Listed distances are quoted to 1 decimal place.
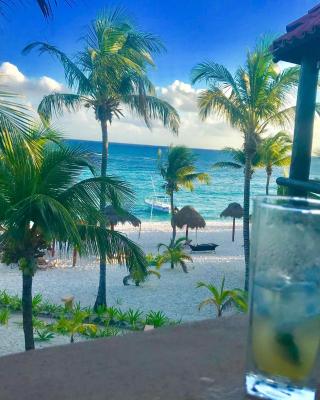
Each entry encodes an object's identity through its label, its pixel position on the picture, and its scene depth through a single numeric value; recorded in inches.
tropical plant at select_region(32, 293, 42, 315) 422.5
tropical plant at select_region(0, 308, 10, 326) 378.4
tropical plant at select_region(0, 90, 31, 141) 211.6
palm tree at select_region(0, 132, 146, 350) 237.8
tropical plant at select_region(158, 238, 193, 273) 628.7
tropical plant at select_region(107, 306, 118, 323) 398.3
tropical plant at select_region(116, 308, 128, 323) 397.1
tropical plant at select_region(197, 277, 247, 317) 364.7
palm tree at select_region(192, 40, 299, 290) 511.2
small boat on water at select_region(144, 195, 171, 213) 1674.5
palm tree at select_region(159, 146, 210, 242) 874.1
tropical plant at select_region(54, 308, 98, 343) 328.2
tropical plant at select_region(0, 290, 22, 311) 431.8
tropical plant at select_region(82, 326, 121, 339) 345.1
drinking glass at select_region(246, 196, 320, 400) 28.4
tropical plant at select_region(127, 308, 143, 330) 383.4
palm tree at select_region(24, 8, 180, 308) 459.5
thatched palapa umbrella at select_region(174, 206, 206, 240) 852.6
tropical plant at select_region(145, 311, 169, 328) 369.4
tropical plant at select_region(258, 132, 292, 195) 645.1
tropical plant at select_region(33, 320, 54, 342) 335.0
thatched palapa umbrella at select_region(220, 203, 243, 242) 954.7
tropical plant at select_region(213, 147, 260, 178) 768.7
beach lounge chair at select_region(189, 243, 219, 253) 802.2
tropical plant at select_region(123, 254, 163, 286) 565.5
